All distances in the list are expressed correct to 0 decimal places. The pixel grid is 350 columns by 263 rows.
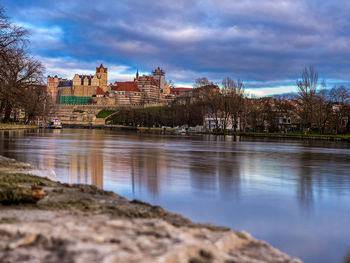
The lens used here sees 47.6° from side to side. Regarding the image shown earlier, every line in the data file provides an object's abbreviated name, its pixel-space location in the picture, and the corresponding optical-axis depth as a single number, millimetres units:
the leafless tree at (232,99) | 80062
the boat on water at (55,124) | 92288
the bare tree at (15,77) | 37309
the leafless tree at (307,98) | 77812
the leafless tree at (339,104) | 84875
